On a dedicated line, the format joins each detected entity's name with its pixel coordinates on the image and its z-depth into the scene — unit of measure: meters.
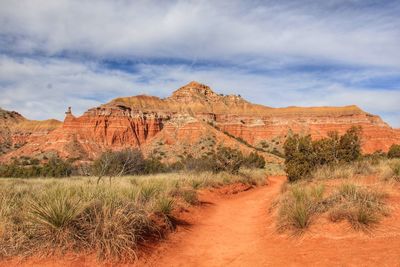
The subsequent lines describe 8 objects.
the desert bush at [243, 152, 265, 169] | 38.17
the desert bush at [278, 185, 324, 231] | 6.77
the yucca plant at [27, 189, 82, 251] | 5.22
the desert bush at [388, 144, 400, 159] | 27.39
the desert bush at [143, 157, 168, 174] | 30.33
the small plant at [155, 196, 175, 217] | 7.94
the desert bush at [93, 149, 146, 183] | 27.19
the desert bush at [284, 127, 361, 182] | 14.85
